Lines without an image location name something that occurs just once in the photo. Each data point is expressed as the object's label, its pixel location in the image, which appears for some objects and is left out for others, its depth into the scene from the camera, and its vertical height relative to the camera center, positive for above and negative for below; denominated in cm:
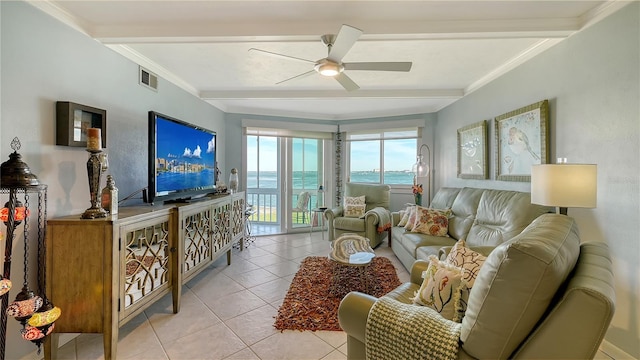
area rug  231 -114
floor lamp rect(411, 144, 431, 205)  474 +21
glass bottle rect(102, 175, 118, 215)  196 -14
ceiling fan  206 +93
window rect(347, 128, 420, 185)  538 +49
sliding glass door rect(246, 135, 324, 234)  538 -3
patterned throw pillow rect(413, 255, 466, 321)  143 -59
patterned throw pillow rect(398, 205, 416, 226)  400 -52
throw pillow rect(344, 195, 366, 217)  476 -45
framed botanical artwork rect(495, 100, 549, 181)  259 +41
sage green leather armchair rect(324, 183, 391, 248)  435 -61
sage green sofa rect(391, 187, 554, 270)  258 -43
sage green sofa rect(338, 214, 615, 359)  84 -39
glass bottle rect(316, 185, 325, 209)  578 -40
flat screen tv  253 +21
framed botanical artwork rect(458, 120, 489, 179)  355 +39
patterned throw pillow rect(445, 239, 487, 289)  149 -46
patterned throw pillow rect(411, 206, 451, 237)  345 -52
